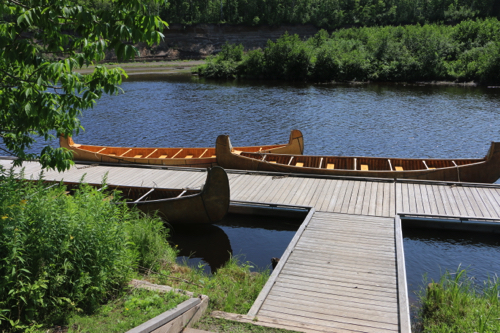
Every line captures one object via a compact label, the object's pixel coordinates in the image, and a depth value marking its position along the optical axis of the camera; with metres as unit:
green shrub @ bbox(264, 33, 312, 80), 52.34
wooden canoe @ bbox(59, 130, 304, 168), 16.11
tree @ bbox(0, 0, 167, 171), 4.61
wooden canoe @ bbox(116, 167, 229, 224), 11.06
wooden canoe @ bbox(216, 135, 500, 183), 13.86
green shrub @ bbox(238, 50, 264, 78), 54.84
